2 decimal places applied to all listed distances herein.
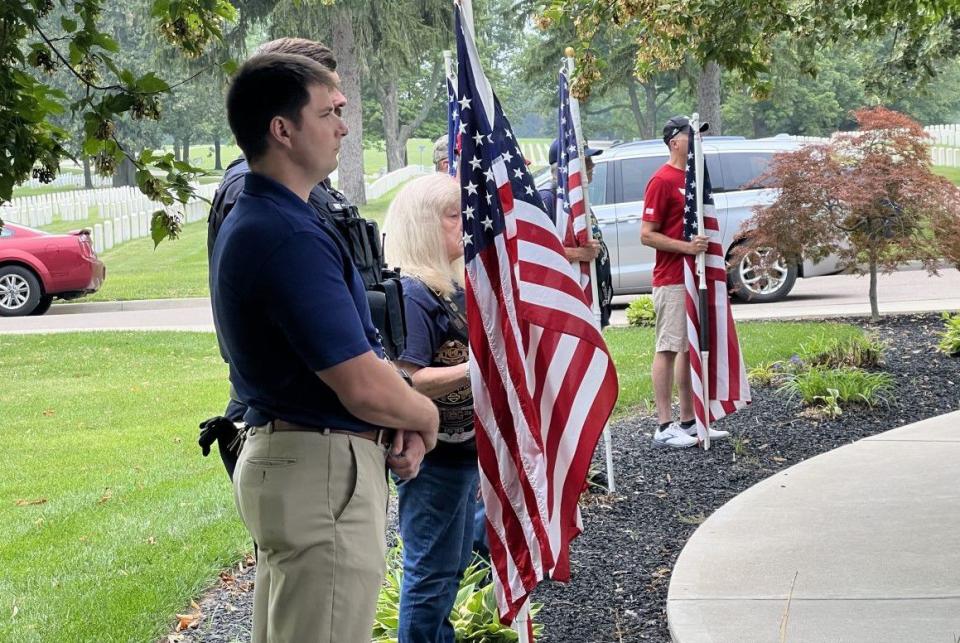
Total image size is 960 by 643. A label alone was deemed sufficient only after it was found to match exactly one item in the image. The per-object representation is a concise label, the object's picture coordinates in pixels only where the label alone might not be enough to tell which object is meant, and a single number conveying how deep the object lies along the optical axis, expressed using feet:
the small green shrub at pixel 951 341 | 33.55
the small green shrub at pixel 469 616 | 14.32
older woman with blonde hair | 12.48
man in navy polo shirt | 9.01
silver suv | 49.65
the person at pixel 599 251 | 23.64
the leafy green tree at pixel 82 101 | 10.25
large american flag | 12.29
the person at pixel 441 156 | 22.82
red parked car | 59.41
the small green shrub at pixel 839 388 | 27.30
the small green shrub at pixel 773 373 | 30.66
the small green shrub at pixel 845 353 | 31.19
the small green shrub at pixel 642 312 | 44.50
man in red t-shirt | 24.71
